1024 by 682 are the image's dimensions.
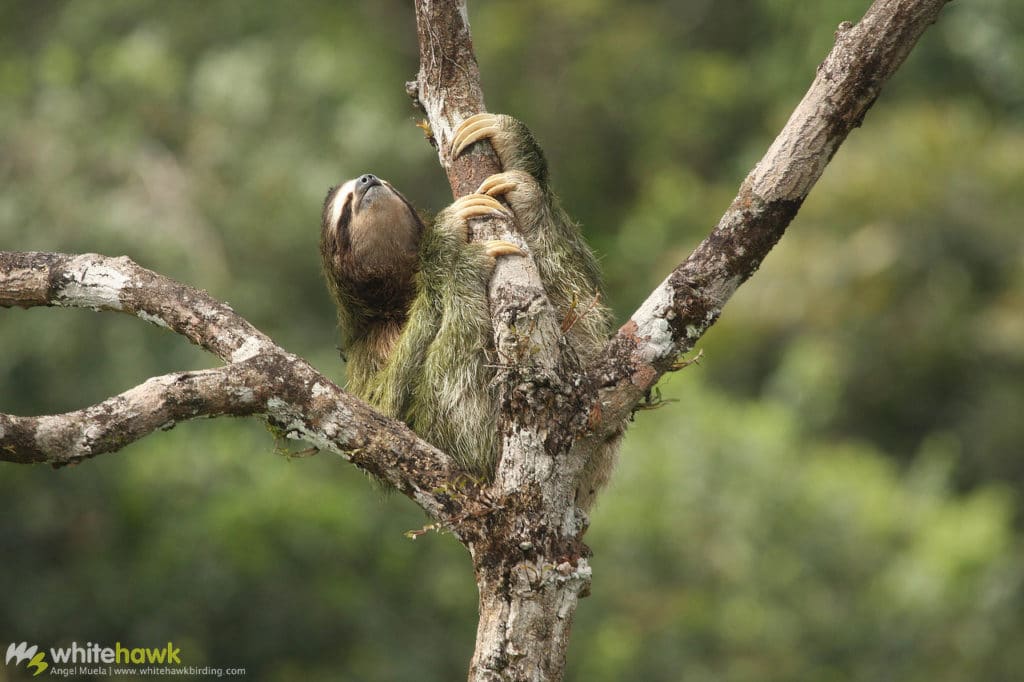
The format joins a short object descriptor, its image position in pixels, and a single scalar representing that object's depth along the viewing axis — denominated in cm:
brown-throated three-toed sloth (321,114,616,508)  999
